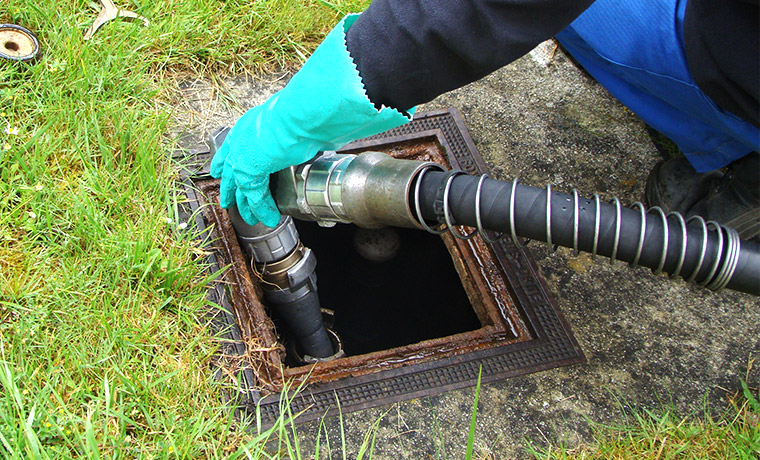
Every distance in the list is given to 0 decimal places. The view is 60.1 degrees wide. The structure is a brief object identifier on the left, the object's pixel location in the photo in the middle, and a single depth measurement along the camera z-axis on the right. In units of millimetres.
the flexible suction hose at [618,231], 1429
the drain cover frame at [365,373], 1666
